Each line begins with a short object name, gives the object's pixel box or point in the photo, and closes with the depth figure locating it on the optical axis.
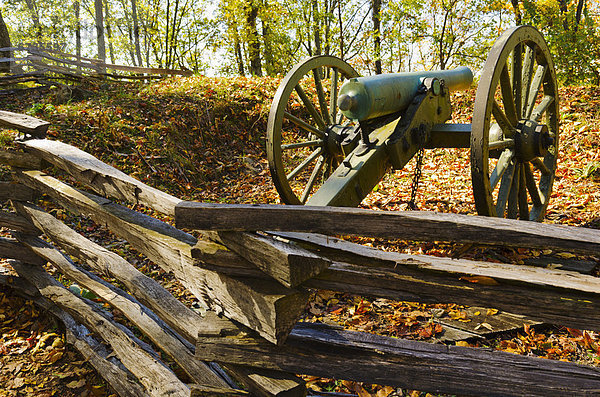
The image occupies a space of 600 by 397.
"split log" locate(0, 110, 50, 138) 3.88
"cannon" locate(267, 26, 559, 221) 3.43
